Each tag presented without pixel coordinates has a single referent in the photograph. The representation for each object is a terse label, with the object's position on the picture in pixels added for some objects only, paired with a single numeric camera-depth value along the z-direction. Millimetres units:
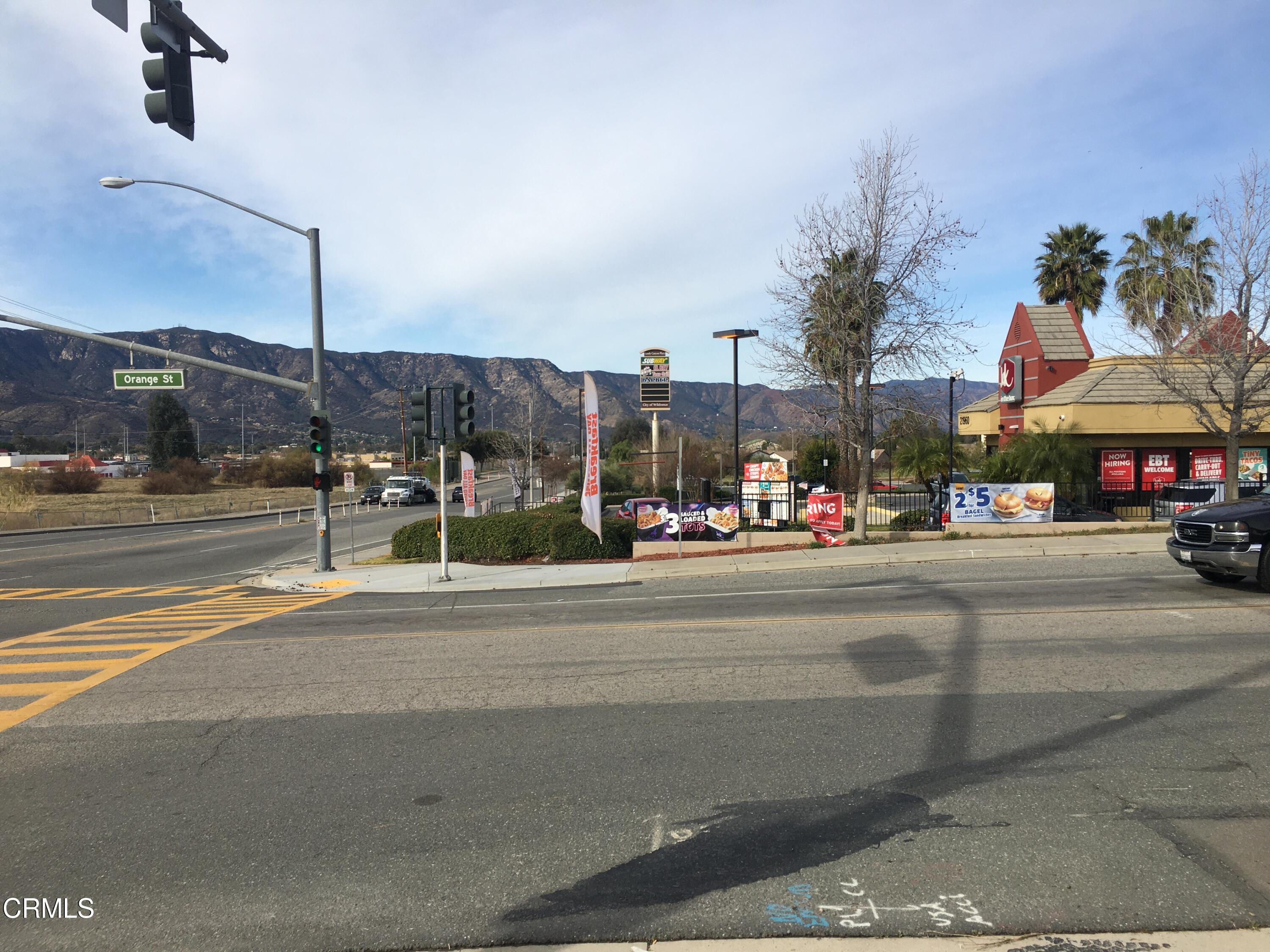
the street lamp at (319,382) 19703
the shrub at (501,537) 20719
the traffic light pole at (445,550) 17495
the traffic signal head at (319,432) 19359
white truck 56250
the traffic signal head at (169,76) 7074
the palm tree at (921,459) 29594
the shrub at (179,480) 70875
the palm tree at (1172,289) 19359
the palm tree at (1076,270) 41938
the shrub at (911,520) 25156
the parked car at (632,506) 24719
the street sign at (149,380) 18922
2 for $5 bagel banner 20953
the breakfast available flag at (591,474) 17547
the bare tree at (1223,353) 17938
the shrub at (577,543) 20406
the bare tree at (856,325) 19188
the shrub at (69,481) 67375
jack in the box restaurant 25562
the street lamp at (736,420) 20859
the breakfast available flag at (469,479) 20141
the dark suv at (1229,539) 11180
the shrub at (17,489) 50438
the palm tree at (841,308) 19203
